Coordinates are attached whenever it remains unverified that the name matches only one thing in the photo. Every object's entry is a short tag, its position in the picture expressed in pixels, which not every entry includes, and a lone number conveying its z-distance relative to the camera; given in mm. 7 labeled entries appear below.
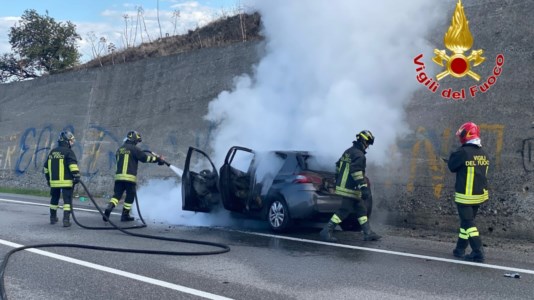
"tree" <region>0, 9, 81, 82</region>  29094
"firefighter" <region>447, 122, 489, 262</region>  8016
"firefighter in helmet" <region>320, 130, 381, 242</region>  9469
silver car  10094
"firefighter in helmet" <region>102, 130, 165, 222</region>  11938
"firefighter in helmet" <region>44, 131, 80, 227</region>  11359
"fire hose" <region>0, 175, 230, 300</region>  8039
